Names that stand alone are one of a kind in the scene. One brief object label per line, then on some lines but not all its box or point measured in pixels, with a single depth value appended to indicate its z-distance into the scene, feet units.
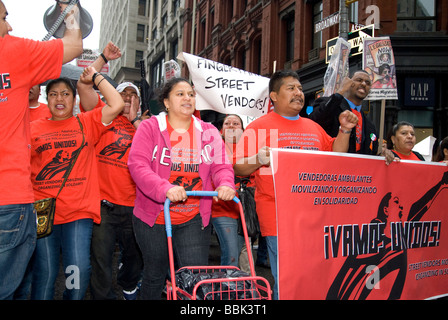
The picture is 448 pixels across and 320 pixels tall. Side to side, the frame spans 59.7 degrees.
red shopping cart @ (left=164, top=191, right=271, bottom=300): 7.05
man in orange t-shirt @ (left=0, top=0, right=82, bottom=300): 7.16
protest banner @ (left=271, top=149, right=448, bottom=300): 9.93
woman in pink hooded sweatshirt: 9.46
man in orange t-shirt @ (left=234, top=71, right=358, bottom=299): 10.52
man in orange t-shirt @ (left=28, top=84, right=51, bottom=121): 14.03
